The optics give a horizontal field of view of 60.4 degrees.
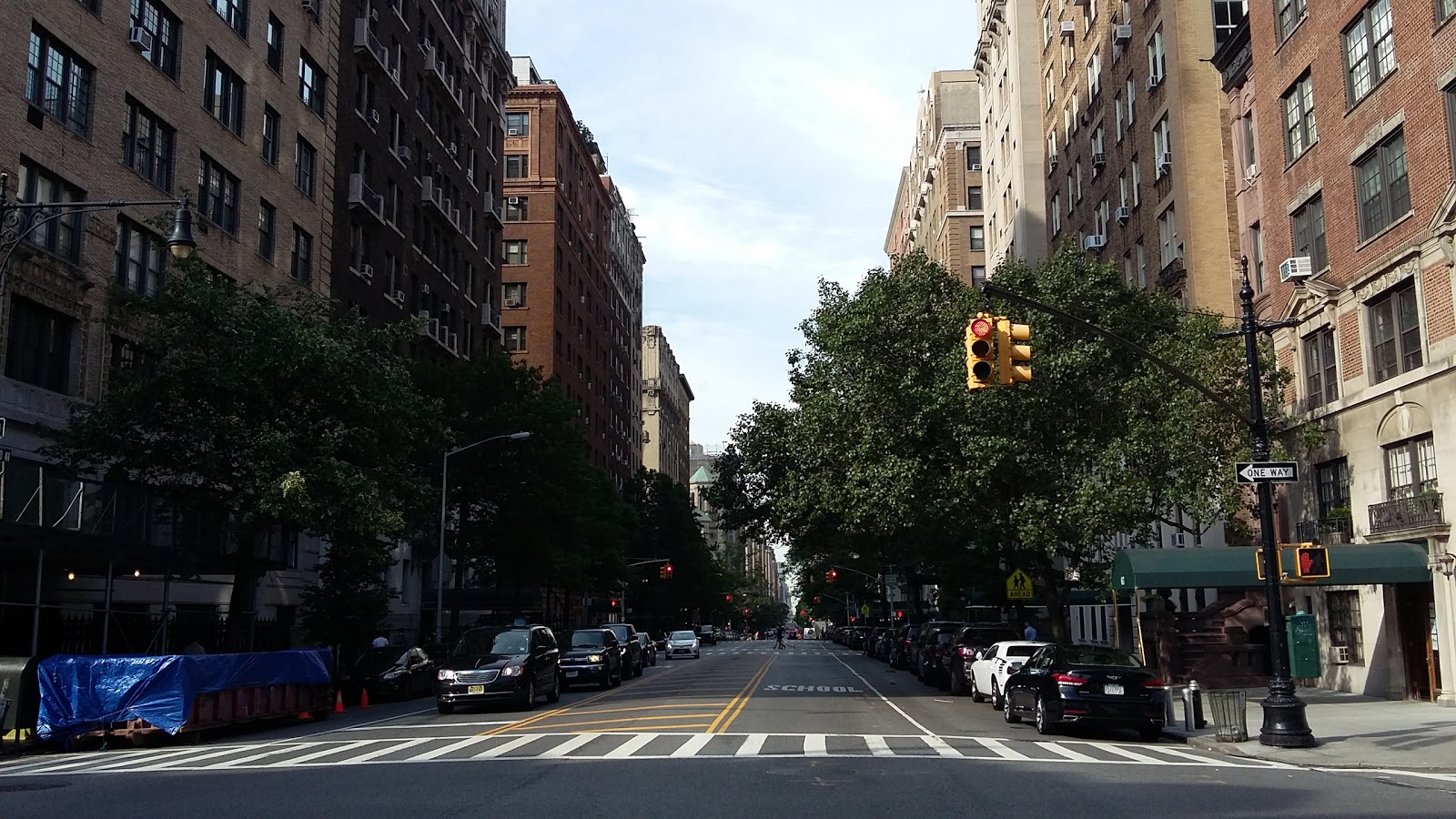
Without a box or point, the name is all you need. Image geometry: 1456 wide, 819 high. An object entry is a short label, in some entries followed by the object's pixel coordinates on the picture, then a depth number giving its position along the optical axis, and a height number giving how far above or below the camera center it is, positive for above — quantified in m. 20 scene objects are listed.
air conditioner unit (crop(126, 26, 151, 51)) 32.22 +14.68
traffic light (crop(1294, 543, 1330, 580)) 18.59 +0.49
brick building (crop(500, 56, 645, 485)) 88.25 +26.12
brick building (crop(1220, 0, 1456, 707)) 24.31 +6.44
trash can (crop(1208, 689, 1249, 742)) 18.70 -1.78
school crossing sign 33.50 +0.38
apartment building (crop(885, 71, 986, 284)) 83.75 +29.92
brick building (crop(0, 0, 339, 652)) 26.83 +10.90
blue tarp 19.62 -1.21
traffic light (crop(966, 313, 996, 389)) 14.92 +2.92
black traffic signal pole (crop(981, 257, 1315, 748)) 17.59 +0.18
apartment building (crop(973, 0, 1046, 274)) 60.97 +23.53
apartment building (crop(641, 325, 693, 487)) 144.25 +23.57
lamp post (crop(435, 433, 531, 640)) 41.38 +1.35
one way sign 18.84 +1.84
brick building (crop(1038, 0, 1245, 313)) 38.91 +15.94
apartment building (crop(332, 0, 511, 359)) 48.16 +19.62
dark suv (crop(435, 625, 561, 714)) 25.00 -1.25
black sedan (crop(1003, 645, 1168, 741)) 19.23 -1.45
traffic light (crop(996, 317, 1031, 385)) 15.73 +3.13
